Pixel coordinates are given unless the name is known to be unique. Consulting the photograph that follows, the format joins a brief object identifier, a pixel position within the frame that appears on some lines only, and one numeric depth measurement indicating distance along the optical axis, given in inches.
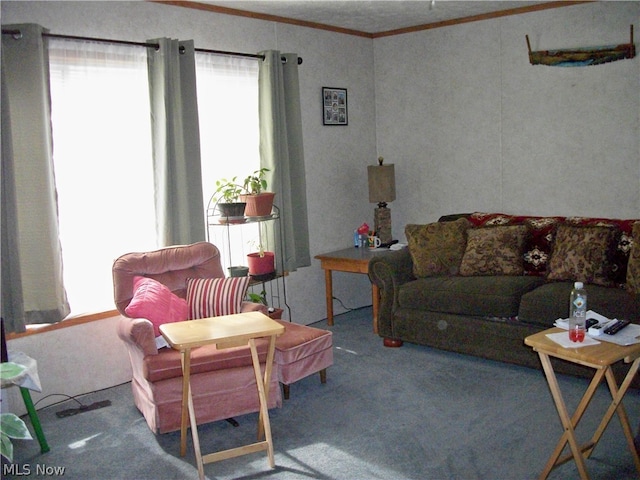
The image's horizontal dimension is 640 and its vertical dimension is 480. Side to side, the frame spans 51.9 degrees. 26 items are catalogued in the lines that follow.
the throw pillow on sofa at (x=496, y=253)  180.9
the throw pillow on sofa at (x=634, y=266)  152.5
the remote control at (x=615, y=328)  111.0
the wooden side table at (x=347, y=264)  202.4
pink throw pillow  140.6
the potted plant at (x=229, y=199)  174.9
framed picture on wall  218.5
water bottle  110.2
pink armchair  133.6
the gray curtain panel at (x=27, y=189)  139.4
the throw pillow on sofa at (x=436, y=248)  187.6
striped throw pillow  152.0
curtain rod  139.3
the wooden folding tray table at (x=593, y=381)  103.6
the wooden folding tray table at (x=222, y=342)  116.7
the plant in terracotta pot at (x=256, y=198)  180.1
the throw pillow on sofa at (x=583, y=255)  163.0
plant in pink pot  181.2
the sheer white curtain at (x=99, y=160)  154.3
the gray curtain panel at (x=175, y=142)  166.7
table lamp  221.0
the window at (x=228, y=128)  184.2
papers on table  108.0
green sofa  159.2
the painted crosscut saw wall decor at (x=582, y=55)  180.1
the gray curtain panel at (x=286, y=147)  194.4
